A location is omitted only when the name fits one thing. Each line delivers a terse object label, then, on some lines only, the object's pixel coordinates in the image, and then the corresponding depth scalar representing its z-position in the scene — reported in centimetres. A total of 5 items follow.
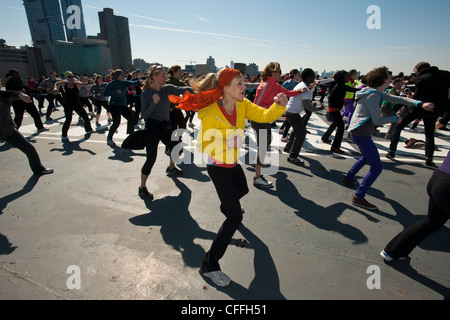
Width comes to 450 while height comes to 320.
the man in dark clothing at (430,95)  493
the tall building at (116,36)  15888
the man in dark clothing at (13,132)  417
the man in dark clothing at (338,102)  622
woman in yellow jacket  225
